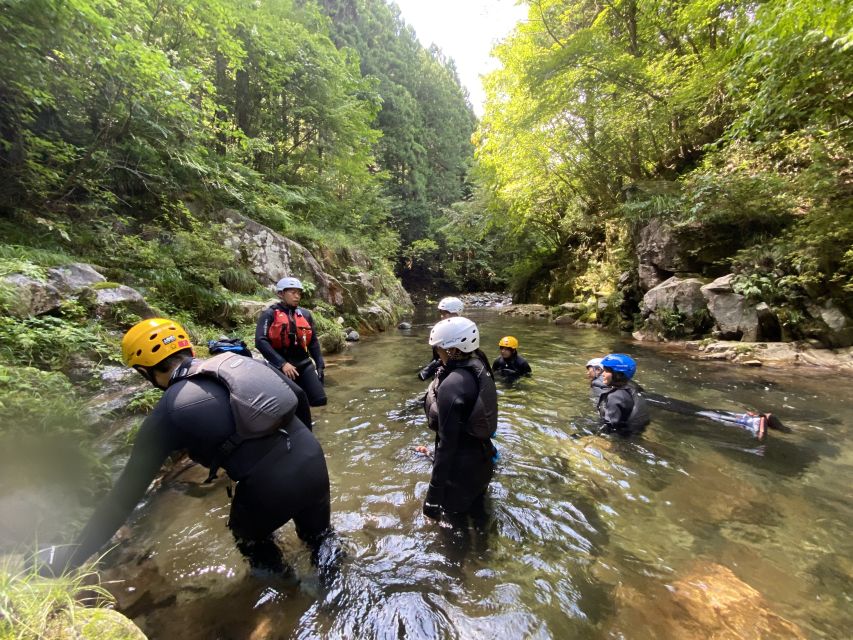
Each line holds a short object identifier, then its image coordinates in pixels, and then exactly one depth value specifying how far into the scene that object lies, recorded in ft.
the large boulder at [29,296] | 14.03
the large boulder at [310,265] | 36.58
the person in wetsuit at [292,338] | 16.24
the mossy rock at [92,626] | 4.78
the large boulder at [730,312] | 32.60
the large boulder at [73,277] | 16.63
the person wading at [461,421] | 9.03
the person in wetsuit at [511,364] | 24.92
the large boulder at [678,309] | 37.52
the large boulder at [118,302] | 17.28
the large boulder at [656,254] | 42.50
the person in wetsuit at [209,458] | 5.86
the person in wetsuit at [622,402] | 15.96
